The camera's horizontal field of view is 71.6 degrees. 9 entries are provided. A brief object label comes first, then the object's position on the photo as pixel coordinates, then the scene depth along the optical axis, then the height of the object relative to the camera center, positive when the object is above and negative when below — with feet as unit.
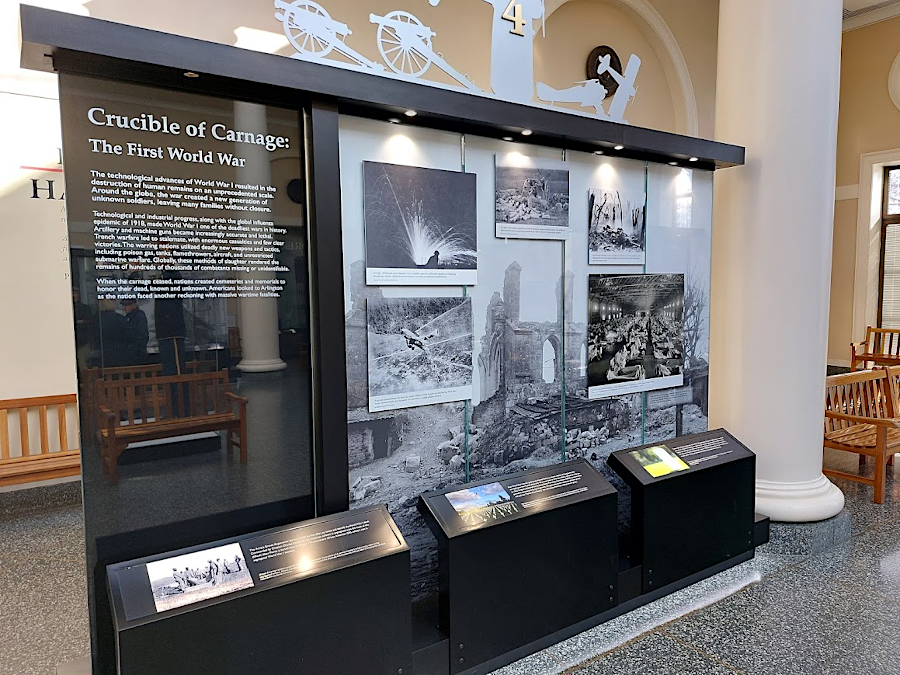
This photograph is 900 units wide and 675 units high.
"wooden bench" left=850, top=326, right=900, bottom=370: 29.09 -3.10
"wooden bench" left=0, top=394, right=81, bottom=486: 14.51 -4.08
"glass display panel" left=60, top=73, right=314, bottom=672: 7.01 -0.33
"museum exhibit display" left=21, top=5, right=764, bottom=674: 7.13 -0.35
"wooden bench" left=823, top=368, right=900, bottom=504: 15.31 -3.47
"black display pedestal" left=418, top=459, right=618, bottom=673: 8.57 -3.96
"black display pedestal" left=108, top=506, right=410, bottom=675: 6.48 -3.48
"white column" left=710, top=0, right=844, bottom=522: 13.37 +1.12
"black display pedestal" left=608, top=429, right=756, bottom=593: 10.77 -3.95
